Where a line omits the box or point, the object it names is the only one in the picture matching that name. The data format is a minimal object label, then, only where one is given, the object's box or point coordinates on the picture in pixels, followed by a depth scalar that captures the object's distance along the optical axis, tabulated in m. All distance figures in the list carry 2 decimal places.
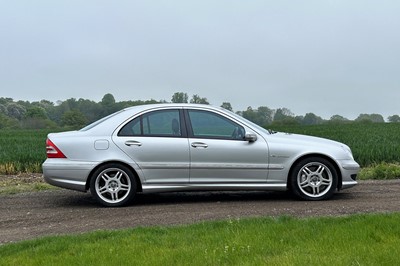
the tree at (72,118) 42.59
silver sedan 7.35
